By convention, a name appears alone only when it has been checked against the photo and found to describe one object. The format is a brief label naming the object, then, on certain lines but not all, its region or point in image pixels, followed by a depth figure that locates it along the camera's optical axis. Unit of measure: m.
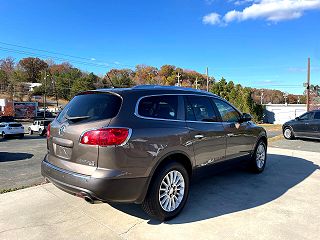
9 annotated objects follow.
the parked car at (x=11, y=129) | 20.95
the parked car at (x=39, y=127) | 23.78
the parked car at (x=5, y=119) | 28.69
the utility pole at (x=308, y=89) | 22.14
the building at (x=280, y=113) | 40.13
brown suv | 2.69
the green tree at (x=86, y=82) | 63.21
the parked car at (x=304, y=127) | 10.40
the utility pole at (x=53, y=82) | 71.70
